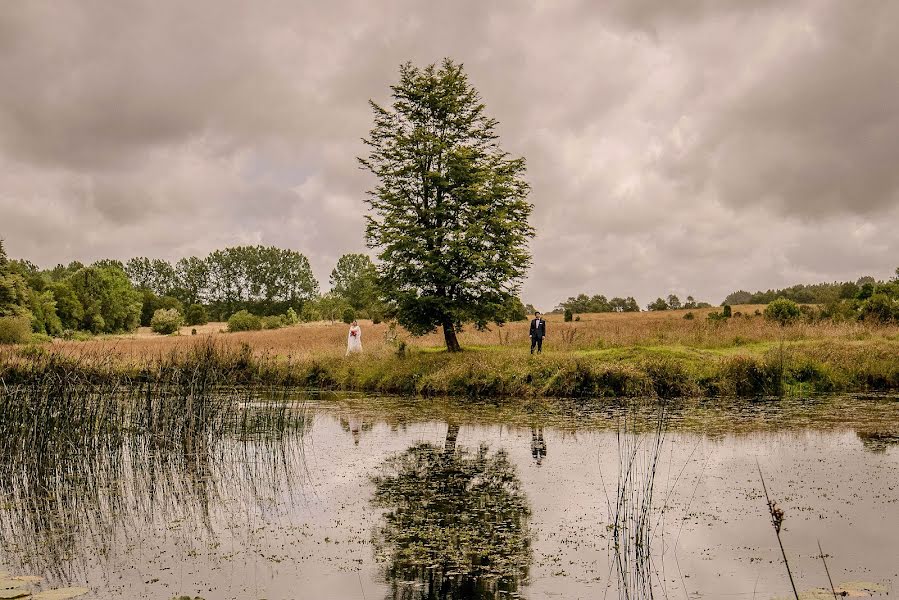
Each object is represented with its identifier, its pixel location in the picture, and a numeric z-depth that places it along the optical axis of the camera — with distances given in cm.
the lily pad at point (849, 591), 611
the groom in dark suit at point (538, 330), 2716
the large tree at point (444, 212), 2791
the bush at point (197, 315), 8275
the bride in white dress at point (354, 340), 3038
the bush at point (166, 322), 6706
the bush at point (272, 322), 6322
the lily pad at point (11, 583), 663
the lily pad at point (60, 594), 634
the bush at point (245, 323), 6216
